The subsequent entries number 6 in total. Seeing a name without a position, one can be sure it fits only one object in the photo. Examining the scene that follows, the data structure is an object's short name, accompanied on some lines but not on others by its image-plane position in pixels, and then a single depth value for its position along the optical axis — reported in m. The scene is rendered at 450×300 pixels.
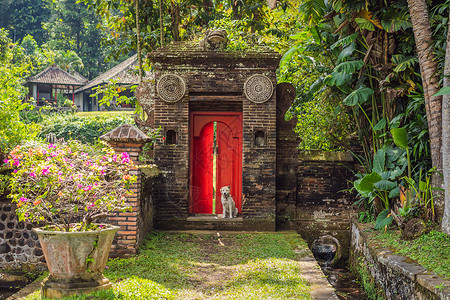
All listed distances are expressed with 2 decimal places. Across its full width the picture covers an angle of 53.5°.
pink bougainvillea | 5.18
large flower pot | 4.93
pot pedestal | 4.91
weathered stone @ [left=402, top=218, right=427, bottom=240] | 6.19
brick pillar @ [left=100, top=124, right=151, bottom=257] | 6.73
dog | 9.08
